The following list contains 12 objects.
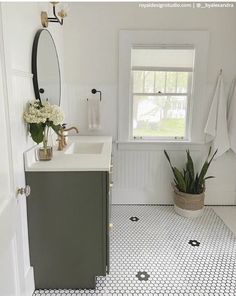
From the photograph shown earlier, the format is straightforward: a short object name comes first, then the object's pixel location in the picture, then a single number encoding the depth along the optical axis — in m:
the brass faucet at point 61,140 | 2.24
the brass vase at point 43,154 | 1.81
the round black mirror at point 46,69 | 1.84
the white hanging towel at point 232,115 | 2.87
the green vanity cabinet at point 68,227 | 1.70
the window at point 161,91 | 2.87
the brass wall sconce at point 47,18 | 2.00
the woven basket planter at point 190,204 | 2.83
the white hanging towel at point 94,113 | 2.91
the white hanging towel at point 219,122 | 2.87
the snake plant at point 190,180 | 2.89
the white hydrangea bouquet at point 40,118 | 1.63
